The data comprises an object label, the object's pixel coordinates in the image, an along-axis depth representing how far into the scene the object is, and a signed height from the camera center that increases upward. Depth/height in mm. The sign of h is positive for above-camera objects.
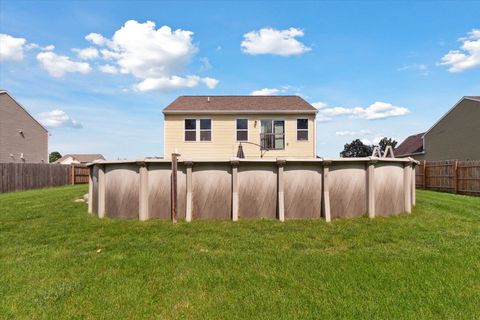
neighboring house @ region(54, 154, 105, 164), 72312 +1027
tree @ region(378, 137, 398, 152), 69500 +3620
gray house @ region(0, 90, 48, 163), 28172 +2409
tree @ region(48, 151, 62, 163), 86250 +1759
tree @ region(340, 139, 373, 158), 64562 +2017
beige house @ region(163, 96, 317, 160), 20641 +1778
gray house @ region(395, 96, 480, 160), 26406 +1995
